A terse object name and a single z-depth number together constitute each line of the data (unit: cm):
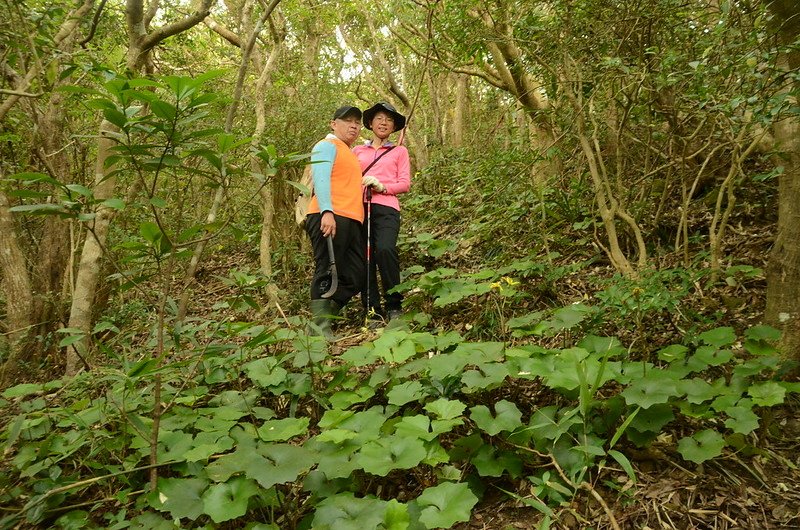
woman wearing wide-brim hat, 439
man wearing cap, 412
